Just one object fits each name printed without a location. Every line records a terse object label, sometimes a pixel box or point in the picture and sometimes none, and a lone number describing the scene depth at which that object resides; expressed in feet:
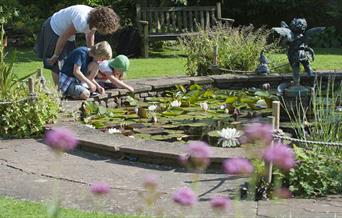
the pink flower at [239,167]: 8.65
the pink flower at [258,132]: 9.59
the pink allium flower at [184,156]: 17.28
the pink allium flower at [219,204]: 8.47
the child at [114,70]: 27.71
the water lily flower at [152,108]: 26.37
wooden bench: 52.03
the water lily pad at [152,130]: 22.49
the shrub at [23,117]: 21.72
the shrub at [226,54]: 34.88
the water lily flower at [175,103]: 26.76
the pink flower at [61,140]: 8.41
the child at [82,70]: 25.80
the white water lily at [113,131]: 22.26
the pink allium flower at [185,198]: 8.41
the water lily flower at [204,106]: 25.97
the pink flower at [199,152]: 8.74
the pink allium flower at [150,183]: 8.77
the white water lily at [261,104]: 26.66
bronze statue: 23.20
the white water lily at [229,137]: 20.34
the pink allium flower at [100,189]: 8.87
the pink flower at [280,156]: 8.84
